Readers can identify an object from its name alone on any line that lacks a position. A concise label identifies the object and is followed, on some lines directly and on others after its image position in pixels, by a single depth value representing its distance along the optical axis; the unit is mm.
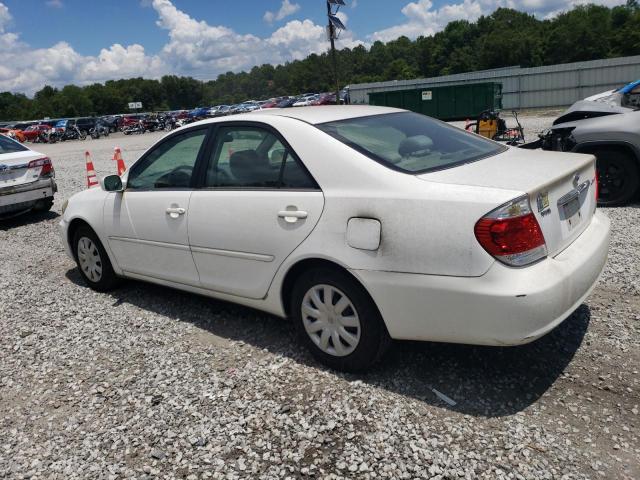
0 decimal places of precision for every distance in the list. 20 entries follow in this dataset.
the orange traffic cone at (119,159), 11370
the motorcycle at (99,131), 44719
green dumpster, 25453
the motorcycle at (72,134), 44531
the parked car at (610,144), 6605
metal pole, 19688
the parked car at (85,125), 45662
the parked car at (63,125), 44547
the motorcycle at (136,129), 46031
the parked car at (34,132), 46500
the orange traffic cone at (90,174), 10616
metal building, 27812
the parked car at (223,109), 62475
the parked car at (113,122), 49612
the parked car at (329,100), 43994
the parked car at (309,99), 57656
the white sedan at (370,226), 2748
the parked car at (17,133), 45375
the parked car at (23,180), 8867
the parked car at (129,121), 48525
